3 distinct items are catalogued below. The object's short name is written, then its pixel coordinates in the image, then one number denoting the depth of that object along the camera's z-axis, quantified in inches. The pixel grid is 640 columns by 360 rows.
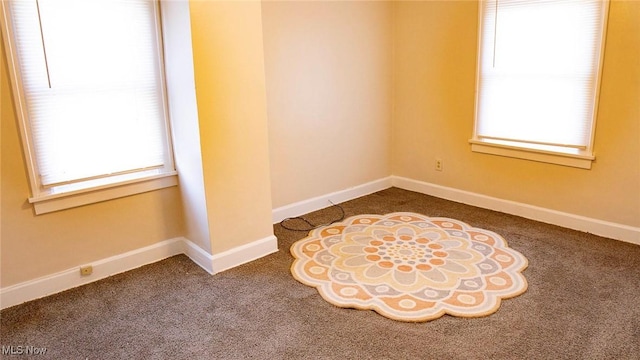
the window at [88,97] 98.1
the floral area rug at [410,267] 99.3
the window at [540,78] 125.8
